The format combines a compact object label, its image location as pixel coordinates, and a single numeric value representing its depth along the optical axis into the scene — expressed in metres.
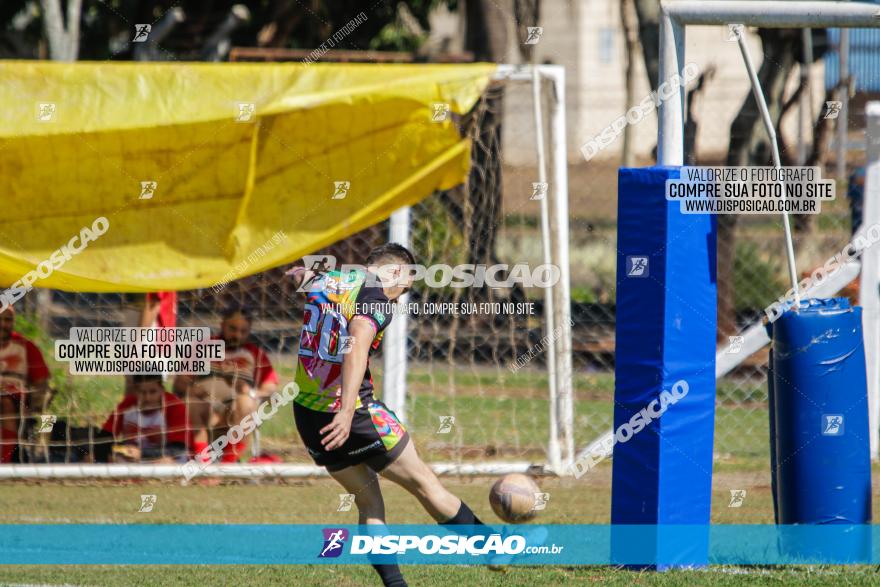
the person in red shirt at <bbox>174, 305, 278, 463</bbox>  18.52
